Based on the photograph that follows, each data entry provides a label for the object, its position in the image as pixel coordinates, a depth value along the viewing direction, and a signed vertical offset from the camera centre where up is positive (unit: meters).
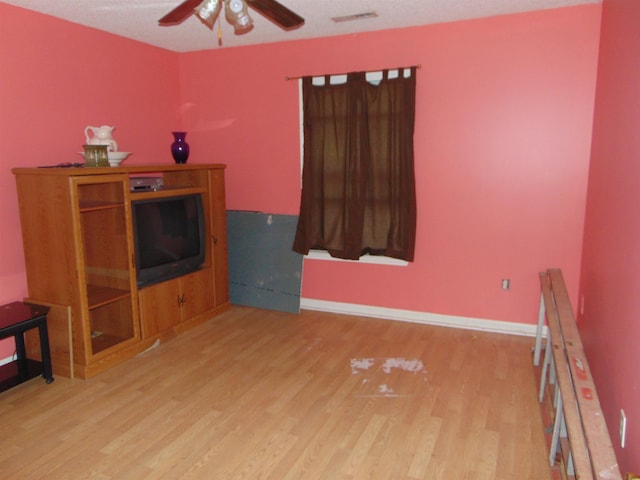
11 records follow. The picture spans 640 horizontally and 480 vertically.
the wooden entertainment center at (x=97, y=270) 3.20 -0.74
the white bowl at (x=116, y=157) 3.61 +0.07
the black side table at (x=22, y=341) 3.05 -1.16
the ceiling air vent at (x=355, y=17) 3.62 +1.13
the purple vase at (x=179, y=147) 4.41 +0.17
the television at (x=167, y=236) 3.69 -0.58
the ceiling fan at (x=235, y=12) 2.12 +0.72
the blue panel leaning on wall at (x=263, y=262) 4.65 -0.95
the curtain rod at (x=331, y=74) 4.00 +0.81
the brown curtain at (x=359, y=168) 4.08 -0.03
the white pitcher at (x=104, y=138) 3.67 +0.21
